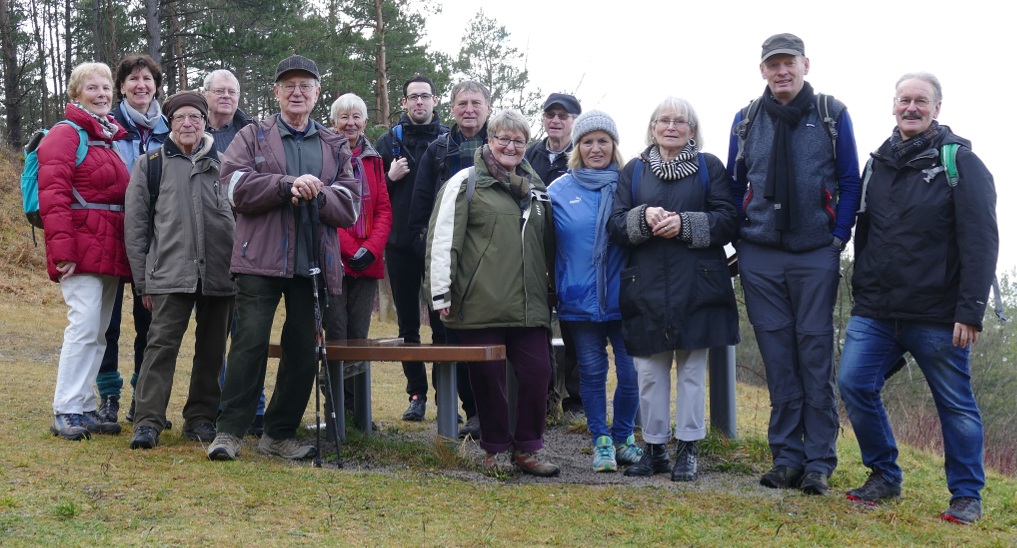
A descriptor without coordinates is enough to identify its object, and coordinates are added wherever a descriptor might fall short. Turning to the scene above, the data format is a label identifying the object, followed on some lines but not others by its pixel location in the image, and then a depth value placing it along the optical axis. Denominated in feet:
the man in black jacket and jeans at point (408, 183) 21.18
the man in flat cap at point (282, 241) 15.44
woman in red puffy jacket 16.93
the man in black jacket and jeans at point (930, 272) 13.32
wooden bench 15.30
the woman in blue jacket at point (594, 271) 16.51
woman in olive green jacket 15.71
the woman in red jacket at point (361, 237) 19.20
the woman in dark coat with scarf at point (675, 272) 15.33
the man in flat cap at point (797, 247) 14.87
